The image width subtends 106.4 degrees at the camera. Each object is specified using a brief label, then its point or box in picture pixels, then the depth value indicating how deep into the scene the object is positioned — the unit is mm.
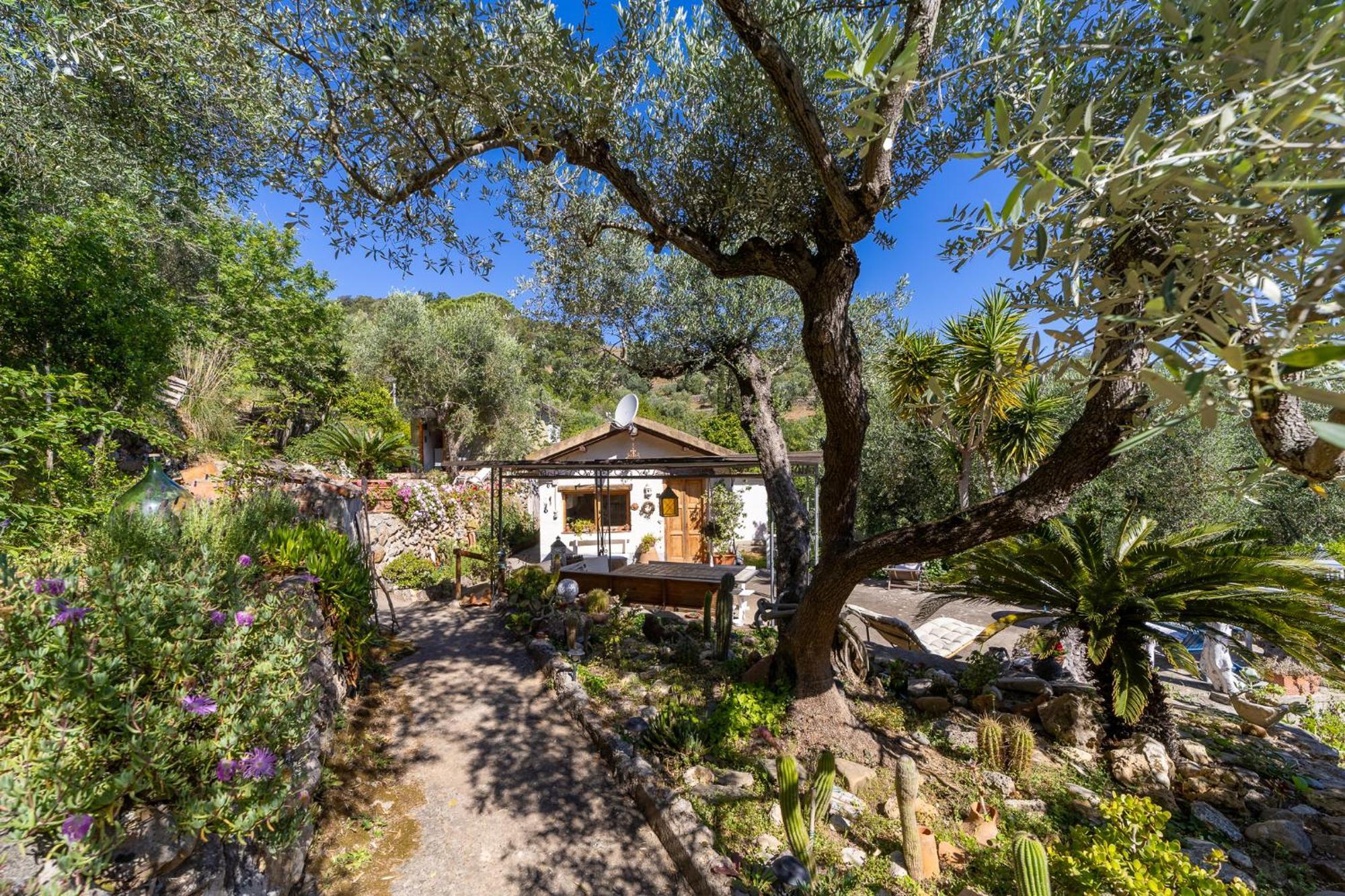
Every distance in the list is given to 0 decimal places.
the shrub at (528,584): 8680
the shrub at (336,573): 4438
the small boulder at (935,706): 4977
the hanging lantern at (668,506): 10336
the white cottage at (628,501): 13078
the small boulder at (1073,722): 4418
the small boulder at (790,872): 2639
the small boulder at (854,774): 3852
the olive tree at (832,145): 1244
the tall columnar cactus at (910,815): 2965
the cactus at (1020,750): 3875
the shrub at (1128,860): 2197
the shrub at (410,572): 10992
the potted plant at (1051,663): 5887
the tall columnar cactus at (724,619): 6375
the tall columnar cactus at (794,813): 2854
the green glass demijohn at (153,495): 3873
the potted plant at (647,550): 14250
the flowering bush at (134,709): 1569
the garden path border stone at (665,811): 3047
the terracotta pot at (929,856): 2992
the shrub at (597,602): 8523
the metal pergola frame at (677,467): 7301
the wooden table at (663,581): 9586
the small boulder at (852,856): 3100
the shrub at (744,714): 4461
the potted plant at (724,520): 14859
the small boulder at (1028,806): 3562
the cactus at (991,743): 4027
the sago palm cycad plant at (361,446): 9664
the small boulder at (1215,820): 3373
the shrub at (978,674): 5328
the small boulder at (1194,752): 4137
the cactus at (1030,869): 2273
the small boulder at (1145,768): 3779
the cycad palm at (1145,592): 3641
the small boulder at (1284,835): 3213
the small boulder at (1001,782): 3766
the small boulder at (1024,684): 5250
